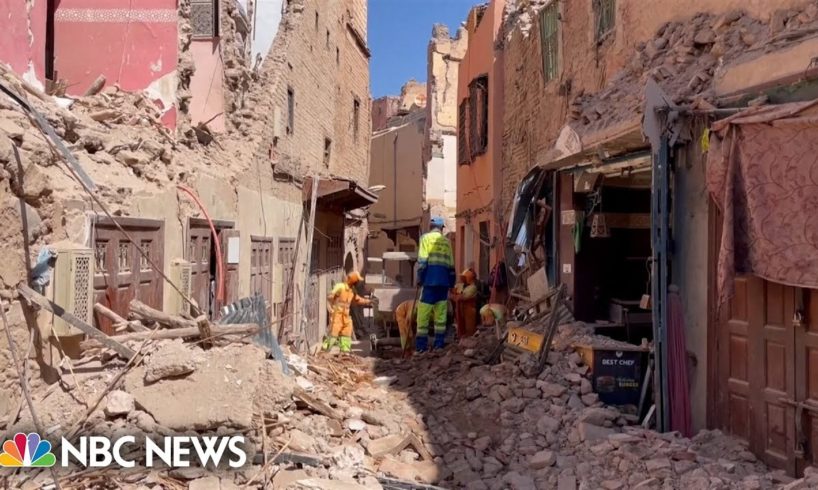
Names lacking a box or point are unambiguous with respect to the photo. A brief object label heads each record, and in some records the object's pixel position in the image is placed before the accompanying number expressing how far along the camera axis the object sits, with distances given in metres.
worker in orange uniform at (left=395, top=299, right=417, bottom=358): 11.07
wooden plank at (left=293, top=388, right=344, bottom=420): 5.59
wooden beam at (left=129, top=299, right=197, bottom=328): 5.25
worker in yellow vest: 10.04
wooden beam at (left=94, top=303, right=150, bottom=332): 4.82
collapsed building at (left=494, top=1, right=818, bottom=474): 4.56
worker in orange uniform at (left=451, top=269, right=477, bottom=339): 11.57
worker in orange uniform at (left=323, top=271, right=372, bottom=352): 10.37
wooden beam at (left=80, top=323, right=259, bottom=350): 4.70
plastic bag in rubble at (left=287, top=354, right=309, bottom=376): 6.95
